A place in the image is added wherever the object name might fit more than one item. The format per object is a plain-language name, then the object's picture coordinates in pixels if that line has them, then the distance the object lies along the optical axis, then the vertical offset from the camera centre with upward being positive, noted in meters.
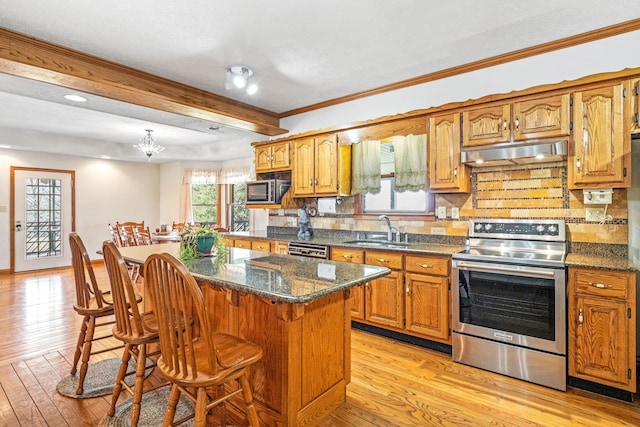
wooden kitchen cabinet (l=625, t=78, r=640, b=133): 2.35 +0.73
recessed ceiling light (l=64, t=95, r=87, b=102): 3.28 +1.12
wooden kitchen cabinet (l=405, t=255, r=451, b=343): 2.91 -0.72
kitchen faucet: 3.80 -0.17
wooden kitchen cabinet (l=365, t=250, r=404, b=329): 3.17 -0.76
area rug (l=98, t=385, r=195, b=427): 1.98 -1.20
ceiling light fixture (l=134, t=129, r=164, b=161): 5.63 +1.12
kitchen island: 1.74 -0.64
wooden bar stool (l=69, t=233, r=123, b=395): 2.27 -0.60
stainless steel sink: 3.41 -0.32
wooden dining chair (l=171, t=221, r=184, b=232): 6.69 -0.25
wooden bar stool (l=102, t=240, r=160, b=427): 1.80 -0.63
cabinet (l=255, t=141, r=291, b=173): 4.56 +0.77
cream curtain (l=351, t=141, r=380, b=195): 3.90 +0.53
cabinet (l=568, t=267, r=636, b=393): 2.22 -0.75
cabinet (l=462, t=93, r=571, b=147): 2.64 +0.75
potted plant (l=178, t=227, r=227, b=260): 2.53 -0.21
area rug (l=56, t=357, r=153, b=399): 2.30 -1.18
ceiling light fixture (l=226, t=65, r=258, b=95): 3.19 +1.31
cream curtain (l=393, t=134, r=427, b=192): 3.52 +0.53
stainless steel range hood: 2.59 +0.48
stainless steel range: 2.43 -0.69
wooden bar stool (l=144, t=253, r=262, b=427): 1.44 -0.61
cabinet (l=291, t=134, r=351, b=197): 4.04 +0.56
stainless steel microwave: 4.55 +0.31
